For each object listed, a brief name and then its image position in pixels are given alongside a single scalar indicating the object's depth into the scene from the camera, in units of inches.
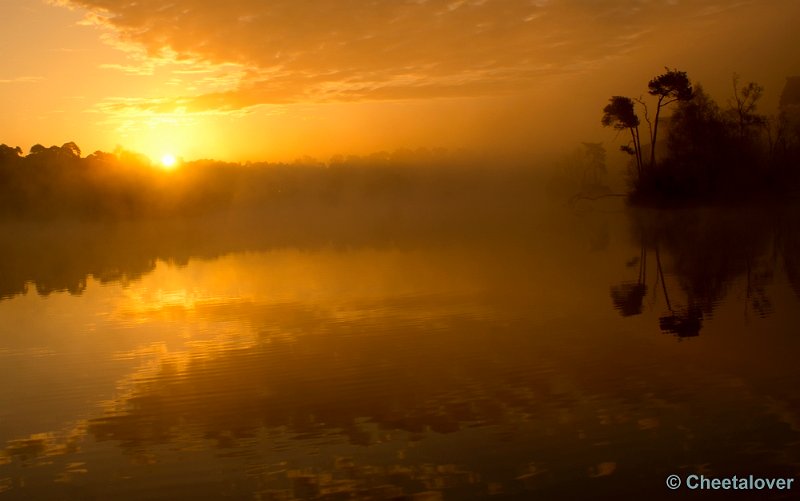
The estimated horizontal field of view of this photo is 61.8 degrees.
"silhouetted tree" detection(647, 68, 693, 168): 2345.0
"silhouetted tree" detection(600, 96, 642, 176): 2438.5
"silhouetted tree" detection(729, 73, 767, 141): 2515.7
